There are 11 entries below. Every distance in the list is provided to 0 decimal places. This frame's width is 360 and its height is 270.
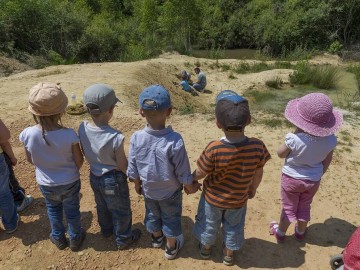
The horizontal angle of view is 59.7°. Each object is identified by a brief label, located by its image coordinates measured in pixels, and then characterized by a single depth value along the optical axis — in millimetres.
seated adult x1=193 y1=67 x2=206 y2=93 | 10260
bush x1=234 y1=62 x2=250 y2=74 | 12203
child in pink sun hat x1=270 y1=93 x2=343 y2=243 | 2275
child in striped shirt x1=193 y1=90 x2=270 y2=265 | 1950
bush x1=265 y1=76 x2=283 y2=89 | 10430
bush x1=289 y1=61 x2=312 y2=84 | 10367
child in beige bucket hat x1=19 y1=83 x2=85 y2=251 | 2119
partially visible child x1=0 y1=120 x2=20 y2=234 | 2529
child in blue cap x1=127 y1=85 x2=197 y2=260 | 2037
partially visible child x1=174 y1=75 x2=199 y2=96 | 9938
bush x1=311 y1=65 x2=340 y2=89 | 10055
